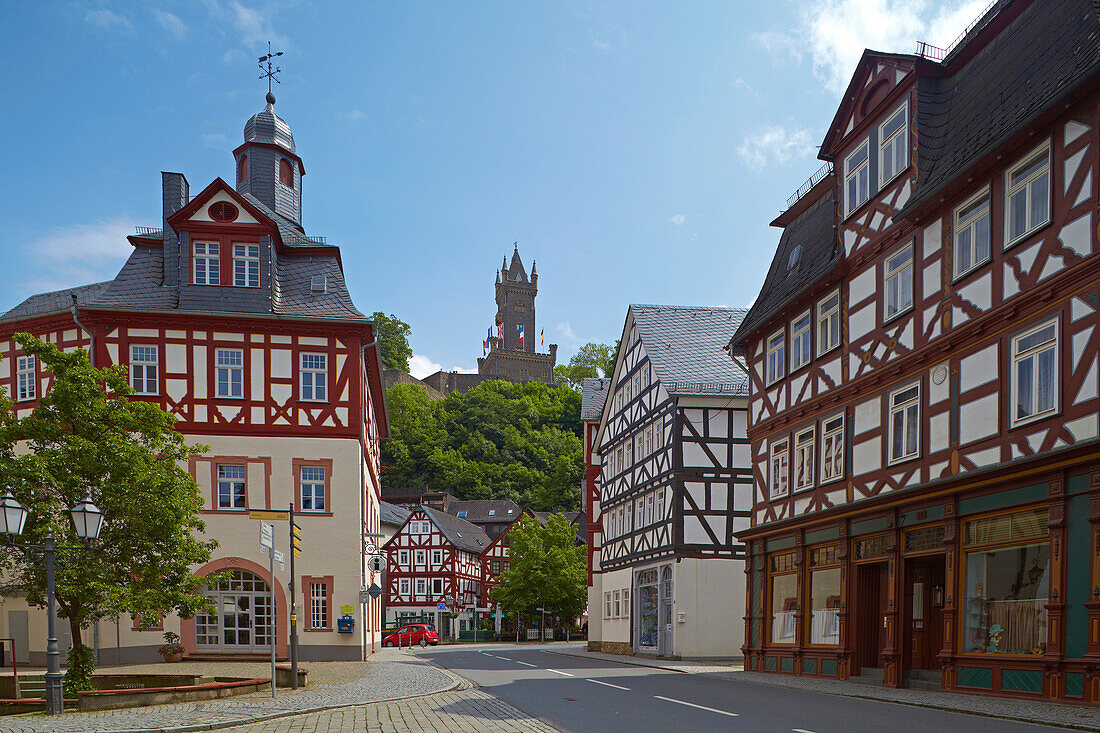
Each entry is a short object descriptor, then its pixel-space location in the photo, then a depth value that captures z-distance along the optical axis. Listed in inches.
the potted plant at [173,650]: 1143.6
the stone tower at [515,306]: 7746.1
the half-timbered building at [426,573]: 3442.4
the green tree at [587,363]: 5280.5
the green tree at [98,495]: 722.8
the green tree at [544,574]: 2854.3
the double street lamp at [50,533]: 590.2
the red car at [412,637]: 2448.3
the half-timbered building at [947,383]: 591.5
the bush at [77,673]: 700.0
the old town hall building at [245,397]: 1232.2
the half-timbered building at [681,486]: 1387.8
